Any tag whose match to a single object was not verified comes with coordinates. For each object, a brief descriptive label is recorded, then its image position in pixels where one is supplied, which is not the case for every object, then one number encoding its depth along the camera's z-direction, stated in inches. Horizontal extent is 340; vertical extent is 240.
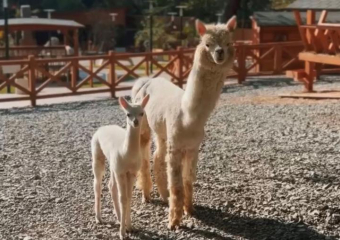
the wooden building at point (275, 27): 903.1
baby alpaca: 228.1
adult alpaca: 231.8
